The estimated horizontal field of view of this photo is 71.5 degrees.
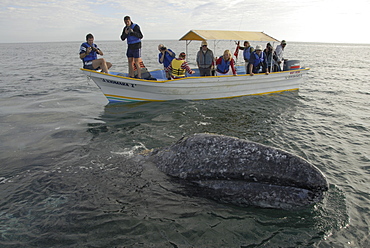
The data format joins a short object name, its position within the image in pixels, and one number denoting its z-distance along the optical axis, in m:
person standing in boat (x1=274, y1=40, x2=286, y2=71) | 15.16
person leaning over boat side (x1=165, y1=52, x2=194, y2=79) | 12.77
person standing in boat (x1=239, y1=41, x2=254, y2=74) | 15.04
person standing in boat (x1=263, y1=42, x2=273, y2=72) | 14.65
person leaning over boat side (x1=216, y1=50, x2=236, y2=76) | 13.46
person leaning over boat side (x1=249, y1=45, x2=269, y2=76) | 13.88
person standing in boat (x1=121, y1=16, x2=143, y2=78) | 11.33
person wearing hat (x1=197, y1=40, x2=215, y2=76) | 13.52
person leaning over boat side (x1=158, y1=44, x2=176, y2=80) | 13.46
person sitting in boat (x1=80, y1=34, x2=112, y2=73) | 11.25
